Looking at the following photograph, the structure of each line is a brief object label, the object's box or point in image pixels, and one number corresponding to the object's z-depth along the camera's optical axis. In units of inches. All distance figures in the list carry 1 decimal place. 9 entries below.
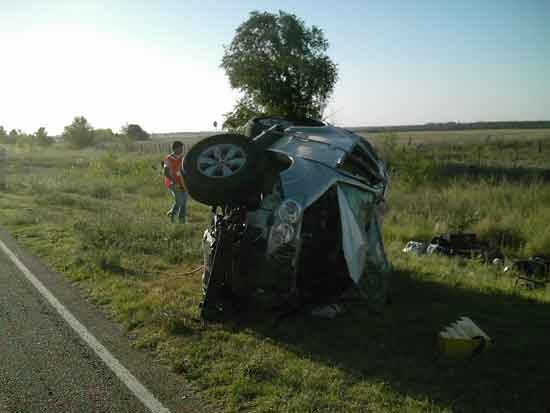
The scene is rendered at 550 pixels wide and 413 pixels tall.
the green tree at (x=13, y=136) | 2796.5
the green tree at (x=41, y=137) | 2571.4
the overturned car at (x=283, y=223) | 191.5
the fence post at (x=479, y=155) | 1155.1
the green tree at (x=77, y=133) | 2623.0
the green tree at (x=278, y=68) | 1488.7
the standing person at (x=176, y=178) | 408.8
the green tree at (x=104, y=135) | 2738.7
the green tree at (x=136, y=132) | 3496.6
